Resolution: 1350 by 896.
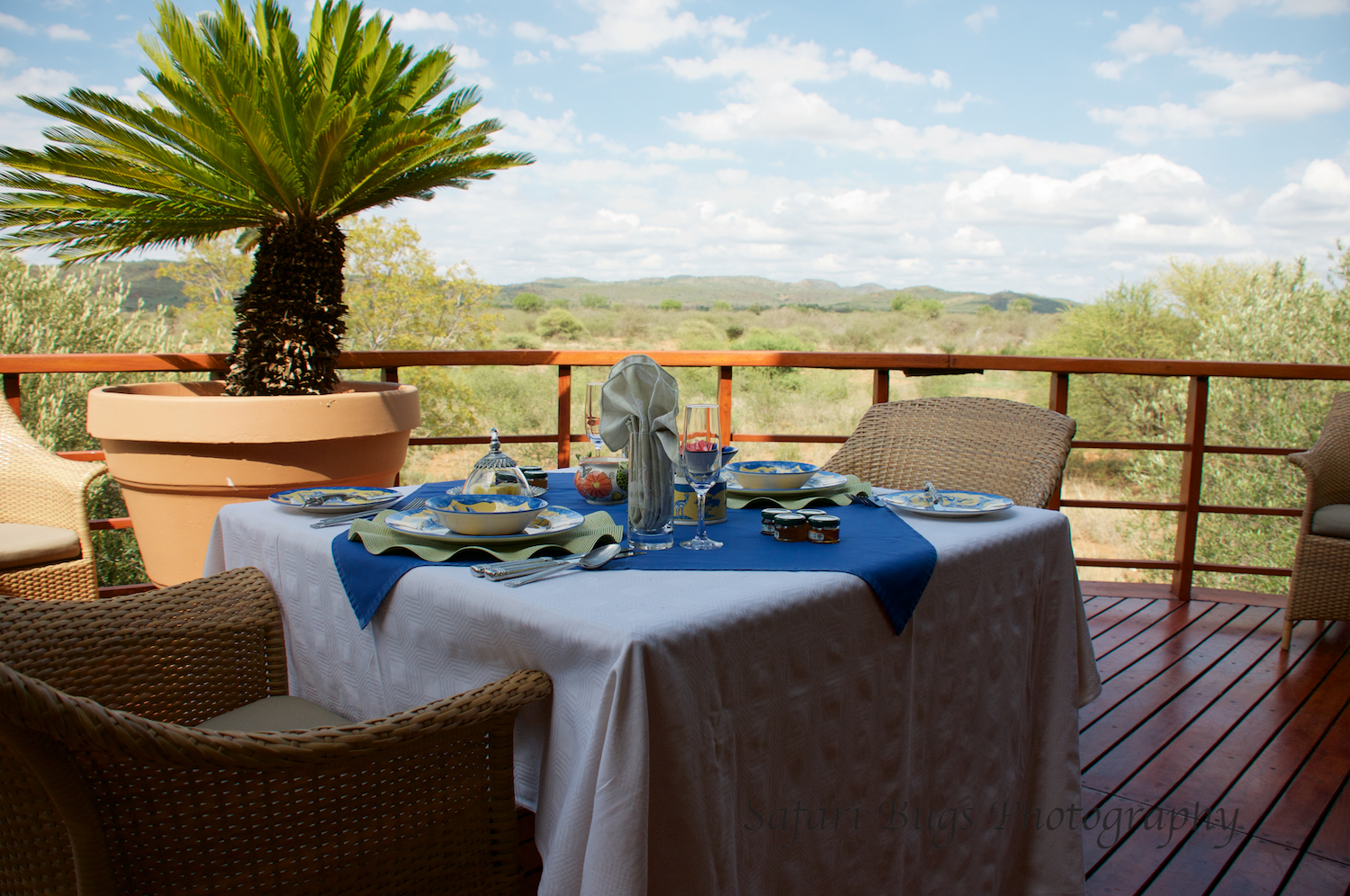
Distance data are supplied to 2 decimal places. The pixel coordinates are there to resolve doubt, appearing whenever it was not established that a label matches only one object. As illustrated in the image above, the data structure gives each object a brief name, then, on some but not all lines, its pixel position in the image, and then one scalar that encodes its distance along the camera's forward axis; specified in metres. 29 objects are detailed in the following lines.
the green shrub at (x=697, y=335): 19.36
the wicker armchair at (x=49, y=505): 2.34
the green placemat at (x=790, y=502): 1.54
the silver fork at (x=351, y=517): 1.38
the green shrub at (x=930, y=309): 21.17
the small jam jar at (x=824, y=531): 1.26
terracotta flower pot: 2.58
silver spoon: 1.10
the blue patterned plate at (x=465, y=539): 1.20
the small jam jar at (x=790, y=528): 1.26
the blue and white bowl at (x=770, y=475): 1.60
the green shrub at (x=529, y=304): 20.25
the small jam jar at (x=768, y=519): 1.33
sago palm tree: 3.00
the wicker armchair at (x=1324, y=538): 2.75
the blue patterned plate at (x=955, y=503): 1.43
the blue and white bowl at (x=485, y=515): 1.21
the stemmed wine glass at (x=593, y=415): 1.54
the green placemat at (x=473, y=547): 1.16
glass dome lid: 1.34
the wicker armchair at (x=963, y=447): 1.84
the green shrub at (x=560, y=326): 19.55
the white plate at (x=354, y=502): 1.45
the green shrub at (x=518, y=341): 17.80
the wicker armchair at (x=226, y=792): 0.71
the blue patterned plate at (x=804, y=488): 1.59
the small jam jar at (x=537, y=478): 1.70
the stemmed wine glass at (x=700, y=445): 1.22
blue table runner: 1.12
